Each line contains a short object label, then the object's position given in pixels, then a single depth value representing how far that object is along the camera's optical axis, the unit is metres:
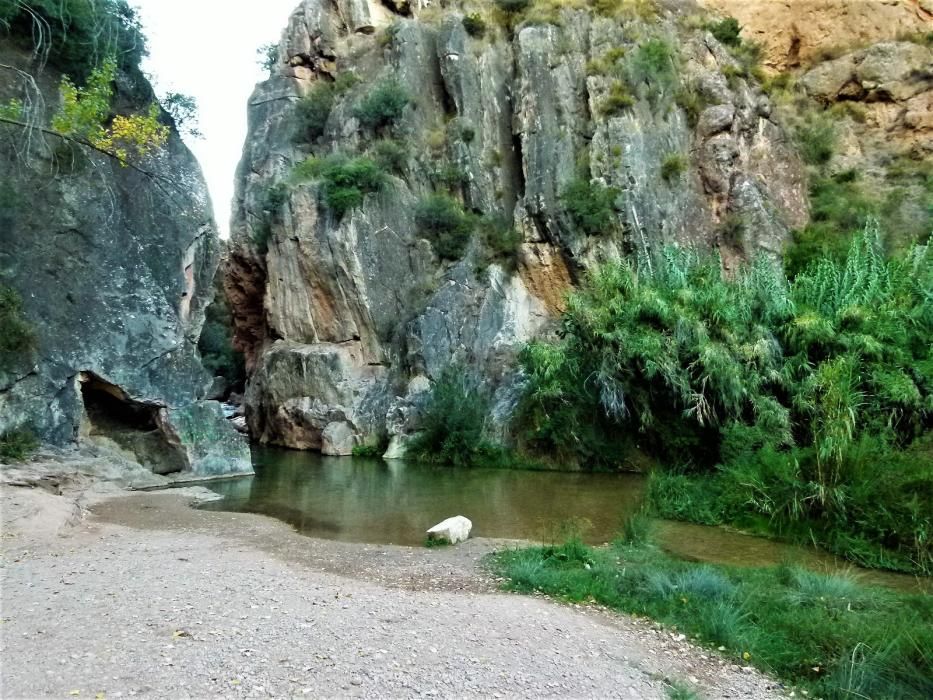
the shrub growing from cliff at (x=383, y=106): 29.84
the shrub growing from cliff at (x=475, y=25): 31.25
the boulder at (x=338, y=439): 24.75
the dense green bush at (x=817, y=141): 28.44
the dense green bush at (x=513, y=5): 32.06
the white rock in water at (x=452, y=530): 9.41
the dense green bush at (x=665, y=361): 15.70
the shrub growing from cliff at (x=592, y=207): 25.83
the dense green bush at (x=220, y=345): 45.01
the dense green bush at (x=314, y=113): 32.84
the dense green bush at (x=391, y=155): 29.27
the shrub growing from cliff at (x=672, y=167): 26.62
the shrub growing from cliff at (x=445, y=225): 27.95
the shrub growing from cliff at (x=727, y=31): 30.92
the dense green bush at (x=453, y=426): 21.14
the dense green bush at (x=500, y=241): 27.19
